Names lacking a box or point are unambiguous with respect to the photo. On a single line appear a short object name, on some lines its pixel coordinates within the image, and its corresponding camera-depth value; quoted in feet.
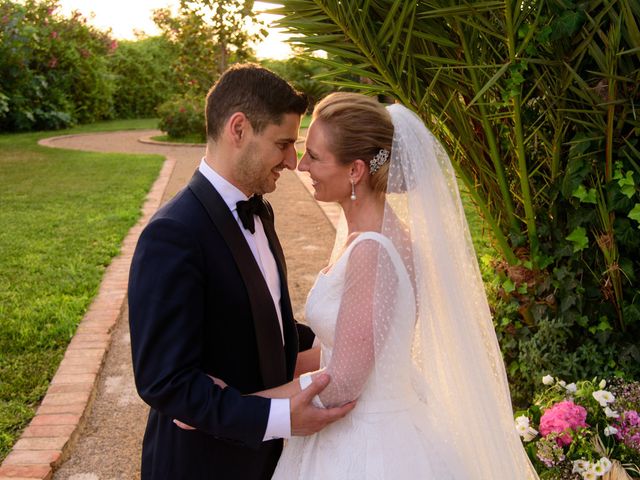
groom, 5.77
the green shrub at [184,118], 62.13
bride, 6.52
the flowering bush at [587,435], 8.31
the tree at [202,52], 50.83
